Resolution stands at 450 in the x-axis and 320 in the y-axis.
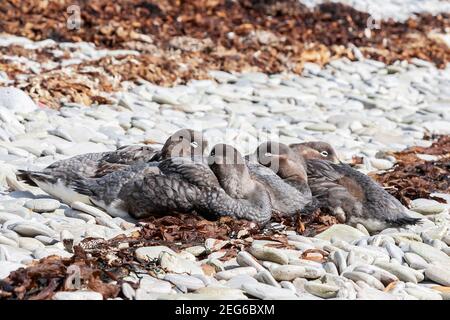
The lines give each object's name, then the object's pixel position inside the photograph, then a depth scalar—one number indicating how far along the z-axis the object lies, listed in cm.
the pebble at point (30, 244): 800
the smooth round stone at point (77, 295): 675
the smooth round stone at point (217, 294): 714
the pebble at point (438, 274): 812
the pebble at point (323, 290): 747
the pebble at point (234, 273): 774
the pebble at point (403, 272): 810
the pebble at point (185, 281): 734
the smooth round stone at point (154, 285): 720
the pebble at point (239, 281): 751
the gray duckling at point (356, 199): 978
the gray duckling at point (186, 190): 917
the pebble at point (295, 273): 776
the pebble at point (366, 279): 782
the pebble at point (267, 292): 721
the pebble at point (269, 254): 807
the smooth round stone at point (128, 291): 698
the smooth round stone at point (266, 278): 758
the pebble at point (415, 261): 843
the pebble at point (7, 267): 713
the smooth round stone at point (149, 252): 789
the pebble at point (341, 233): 923
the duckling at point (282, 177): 984
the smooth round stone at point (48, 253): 773
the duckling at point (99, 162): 964
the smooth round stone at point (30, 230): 834
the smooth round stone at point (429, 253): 864
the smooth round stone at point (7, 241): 800
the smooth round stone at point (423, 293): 765
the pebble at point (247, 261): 794
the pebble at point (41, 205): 926
